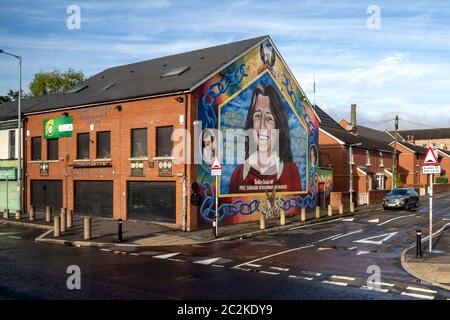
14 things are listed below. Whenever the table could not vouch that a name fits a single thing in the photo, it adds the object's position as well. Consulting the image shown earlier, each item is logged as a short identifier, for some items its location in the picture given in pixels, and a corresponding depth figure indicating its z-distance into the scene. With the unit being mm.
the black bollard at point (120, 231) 18188
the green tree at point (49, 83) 61719
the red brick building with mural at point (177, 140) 22750
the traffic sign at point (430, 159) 15711
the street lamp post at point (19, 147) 27188
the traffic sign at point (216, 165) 19734
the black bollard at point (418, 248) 14206
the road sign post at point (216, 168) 19731
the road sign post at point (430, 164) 15656
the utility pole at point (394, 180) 45531
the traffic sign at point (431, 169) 15641
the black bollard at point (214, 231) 19453
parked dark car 33656
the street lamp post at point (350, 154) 43841
